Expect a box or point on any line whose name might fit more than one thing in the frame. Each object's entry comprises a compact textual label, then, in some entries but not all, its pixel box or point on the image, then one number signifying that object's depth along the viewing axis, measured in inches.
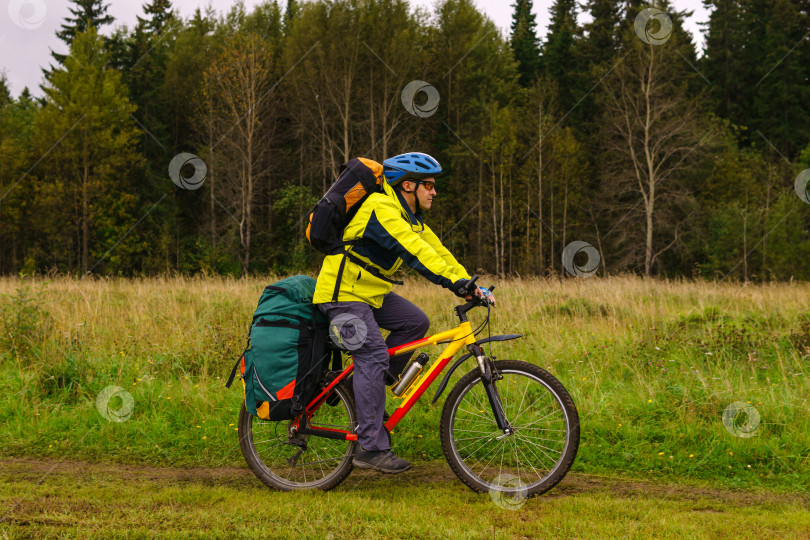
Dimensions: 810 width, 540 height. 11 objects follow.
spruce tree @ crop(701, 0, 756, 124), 1796.3
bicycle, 165.0
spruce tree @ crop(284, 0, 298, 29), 1843.0
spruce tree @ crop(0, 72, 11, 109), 2026.3
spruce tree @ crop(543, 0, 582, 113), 1692.9
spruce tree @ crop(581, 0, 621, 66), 1611.7
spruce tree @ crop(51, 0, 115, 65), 1774.1
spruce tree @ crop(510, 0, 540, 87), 1888.9
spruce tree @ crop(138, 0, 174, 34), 1910.7
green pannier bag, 169.5
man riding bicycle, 159.8
